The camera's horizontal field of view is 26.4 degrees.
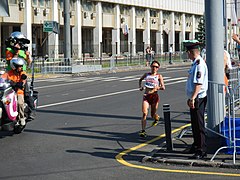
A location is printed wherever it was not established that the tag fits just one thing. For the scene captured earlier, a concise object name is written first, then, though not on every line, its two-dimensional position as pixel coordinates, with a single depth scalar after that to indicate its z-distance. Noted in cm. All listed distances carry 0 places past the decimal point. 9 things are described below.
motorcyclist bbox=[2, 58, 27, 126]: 1119
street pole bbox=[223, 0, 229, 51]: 1875
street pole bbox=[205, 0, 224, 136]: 968
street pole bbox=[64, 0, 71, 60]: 3500
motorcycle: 1059
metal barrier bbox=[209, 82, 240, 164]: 862
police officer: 864
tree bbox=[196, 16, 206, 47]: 6987
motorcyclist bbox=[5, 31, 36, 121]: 1168
